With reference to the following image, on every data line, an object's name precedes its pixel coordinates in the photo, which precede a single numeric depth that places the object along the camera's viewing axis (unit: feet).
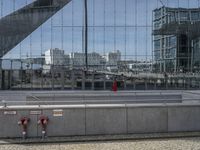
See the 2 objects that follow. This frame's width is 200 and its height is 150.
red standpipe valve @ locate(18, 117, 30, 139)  20.77
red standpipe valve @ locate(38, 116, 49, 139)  20.94
